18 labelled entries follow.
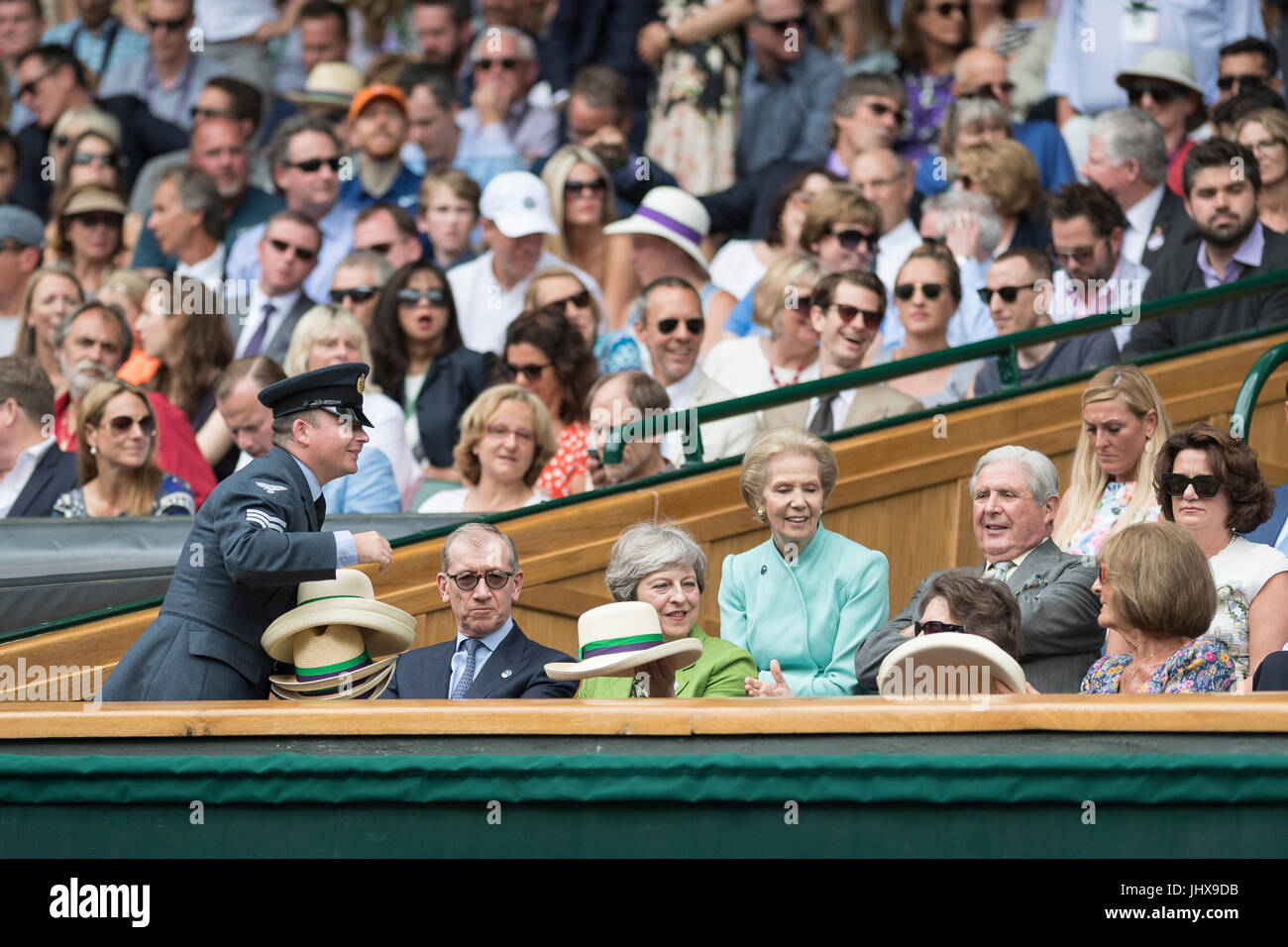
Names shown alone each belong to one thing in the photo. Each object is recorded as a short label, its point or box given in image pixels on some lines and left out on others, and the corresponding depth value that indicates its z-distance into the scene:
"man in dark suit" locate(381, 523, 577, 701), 9.64
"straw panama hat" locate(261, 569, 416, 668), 8.73
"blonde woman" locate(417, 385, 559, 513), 13.67
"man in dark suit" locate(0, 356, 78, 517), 15.22
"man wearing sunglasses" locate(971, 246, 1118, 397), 14.45
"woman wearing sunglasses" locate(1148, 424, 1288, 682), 9.77
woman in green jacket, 9.71
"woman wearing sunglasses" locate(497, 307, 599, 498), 14.98
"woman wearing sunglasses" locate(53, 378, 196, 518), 14.44
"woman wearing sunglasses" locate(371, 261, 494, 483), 15.77
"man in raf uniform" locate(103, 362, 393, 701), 8.87
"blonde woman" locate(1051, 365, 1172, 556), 11.41
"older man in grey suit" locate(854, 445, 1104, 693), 10.03
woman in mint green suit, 10.86
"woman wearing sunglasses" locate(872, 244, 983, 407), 14.60
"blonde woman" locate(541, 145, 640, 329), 17.31
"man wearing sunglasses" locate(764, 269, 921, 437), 14.06
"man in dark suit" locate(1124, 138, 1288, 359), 14.43
